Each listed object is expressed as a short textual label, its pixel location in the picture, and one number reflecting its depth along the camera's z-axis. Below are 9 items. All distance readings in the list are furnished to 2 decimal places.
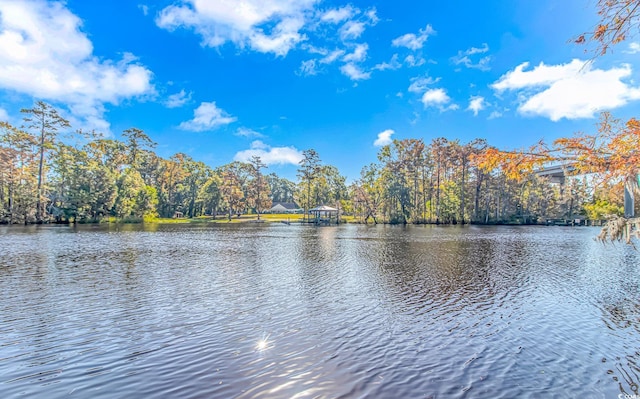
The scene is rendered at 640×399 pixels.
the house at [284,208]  99.26
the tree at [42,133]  45.31
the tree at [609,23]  3.85
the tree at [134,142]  66.76
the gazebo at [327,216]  58.66
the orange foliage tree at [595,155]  4.44
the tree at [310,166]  66.69
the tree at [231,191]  70.06
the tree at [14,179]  43.91
